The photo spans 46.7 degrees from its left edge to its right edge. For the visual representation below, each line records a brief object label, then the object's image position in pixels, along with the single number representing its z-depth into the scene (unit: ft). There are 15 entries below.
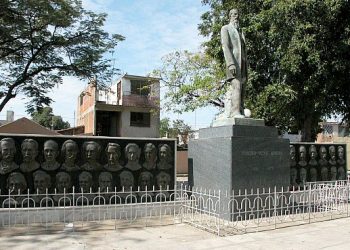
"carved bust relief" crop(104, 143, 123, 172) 29.58
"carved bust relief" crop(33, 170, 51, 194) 27.25
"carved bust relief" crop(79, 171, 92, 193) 28.60
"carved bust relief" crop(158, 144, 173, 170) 31.68
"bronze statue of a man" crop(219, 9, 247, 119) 31.32
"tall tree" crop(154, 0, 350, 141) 45.50
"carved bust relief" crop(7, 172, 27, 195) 26.53
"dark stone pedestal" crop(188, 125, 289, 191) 28.94
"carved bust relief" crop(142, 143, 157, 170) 31.09
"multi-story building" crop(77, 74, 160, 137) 114.93
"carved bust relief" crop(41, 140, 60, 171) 27.55
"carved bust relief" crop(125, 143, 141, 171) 30.40
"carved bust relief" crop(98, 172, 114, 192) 29.30
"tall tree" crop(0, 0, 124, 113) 52.13
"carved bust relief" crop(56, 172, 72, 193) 27.89
